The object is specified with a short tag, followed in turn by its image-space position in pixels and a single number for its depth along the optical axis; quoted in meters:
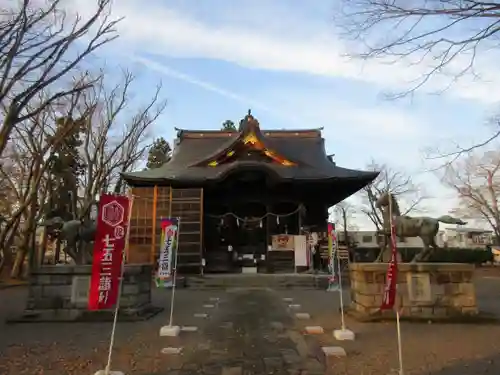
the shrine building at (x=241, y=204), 19.05
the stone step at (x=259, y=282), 17.23
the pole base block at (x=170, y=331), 7.78
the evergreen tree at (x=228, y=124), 42.85
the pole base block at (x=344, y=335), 7.39
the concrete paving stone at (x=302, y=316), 9.75
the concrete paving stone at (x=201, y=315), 10.01
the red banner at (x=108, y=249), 5.96
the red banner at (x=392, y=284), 6.41
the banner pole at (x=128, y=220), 5.96
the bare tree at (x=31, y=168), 16.44
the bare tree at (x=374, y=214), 36.20
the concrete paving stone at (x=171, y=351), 6.42
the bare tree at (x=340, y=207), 43.38
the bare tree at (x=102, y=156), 20.69
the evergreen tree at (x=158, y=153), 41.01
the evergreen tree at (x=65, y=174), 20.22
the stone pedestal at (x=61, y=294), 9.27
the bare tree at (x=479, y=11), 5.18
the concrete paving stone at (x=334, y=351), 6.32
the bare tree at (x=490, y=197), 31.02
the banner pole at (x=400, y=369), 5.07
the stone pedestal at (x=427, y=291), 9.01
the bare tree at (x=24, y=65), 8.35
